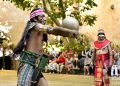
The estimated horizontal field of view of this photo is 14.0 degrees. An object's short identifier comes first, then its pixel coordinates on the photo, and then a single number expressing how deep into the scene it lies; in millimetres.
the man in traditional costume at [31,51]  6992
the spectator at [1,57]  28456
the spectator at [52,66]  25478
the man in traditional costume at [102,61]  11781
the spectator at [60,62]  25250
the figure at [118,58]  23219
